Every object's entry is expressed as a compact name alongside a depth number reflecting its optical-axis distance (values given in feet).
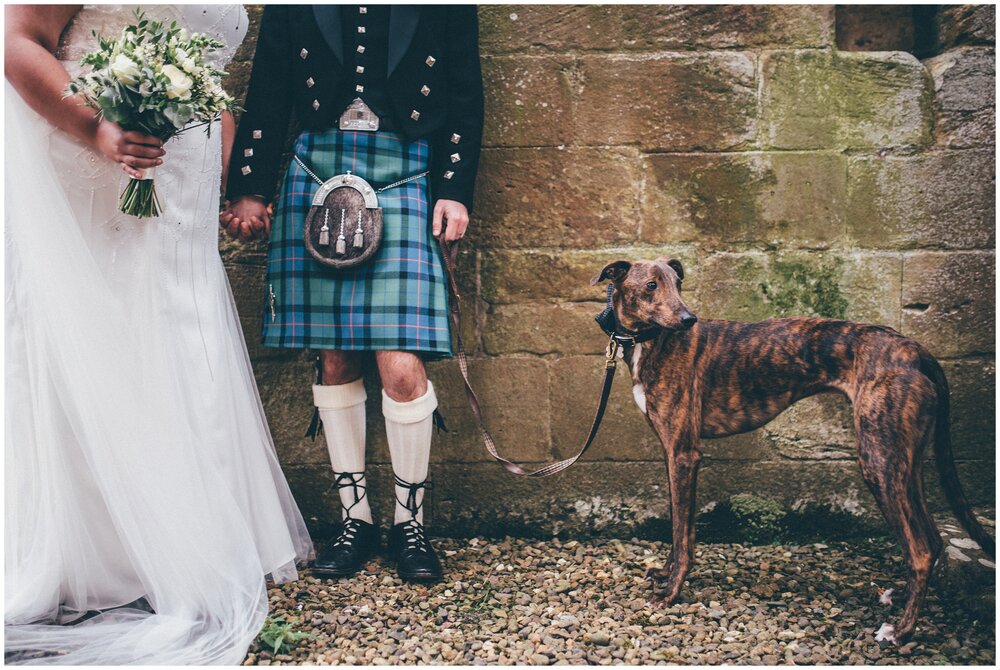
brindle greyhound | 6.87
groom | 8.29
